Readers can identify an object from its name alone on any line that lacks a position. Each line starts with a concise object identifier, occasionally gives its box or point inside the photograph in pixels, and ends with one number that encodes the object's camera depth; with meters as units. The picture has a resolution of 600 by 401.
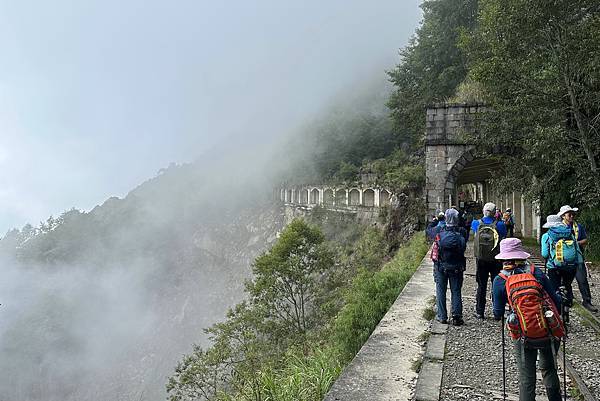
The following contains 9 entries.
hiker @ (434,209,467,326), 5.14
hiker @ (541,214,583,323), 5.32
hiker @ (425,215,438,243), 7.16
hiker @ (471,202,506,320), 5.39
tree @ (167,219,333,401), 14.48
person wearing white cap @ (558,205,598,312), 5.53
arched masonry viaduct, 23.09
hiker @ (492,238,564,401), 2.83
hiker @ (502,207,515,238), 10.66
